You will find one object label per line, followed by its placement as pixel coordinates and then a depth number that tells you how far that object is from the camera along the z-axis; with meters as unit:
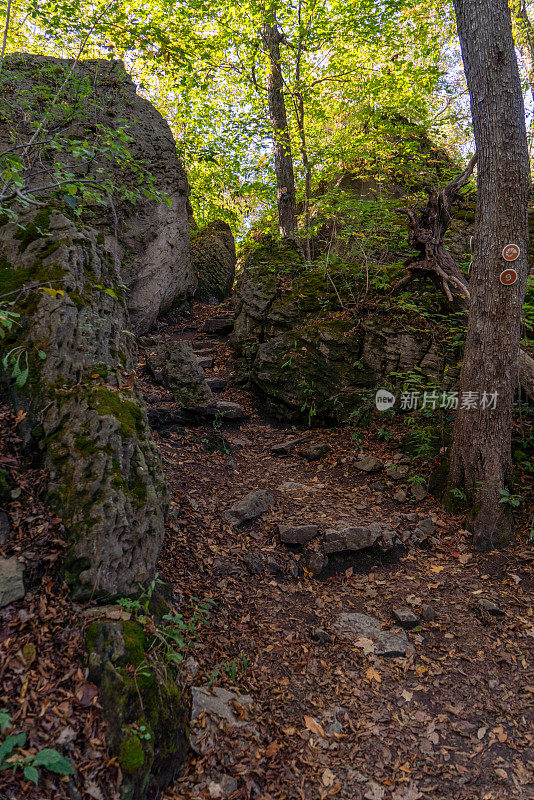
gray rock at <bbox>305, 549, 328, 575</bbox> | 4.41
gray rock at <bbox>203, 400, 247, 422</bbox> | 6.91
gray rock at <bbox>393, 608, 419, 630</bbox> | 3.83
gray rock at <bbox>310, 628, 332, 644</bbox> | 3.66
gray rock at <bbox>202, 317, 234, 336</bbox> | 10.34
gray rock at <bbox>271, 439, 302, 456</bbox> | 6.71
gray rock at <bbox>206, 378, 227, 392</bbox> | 8.21
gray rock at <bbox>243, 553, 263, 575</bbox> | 4.22
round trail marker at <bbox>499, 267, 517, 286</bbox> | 4.64
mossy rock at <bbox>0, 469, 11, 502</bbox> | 2.77
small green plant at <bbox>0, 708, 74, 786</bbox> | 1.72
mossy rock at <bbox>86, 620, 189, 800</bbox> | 2.07
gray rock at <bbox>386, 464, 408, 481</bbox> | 5.81
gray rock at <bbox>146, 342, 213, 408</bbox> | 6.94
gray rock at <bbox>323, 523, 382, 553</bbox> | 4.55
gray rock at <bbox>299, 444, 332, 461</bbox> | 6.47
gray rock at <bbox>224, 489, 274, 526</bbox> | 4.82
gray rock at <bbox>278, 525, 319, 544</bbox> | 4.63
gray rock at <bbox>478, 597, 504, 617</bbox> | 3.92
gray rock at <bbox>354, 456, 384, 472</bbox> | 6.04
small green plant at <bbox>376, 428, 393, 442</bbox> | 6.43
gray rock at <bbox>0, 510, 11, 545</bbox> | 2.56
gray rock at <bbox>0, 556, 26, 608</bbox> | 2.32
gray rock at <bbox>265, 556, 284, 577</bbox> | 4.33
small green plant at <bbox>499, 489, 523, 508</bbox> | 4.73
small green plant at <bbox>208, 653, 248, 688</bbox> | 3.00
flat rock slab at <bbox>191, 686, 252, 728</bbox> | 2.67
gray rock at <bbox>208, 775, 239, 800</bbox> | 2.30
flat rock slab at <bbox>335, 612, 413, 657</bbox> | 3.59
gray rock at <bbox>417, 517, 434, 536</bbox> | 4.98
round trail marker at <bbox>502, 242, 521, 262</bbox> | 4.64
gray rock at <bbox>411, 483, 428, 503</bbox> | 5.46
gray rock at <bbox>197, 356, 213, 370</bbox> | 8.86
